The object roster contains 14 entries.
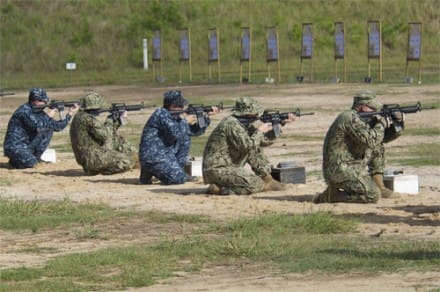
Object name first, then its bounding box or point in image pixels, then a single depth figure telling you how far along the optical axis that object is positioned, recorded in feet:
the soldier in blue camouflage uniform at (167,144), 69.36
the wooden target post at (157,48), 183.79
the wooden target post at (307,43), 169.27
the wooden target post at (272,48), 169.62
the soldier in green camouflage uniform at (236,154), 63.57
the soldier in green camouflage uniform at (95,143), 75.56
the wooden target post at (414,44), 156.74
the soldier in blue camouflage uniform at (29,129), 80.53
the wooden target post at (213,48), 175.63
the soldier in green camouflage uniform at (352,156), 59.31
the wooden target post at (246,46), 177.37
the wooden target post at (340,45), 164.14
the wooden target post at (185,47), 180.24
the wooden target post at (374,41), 159.52
